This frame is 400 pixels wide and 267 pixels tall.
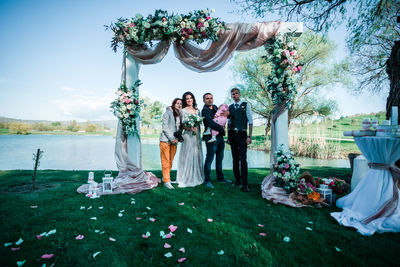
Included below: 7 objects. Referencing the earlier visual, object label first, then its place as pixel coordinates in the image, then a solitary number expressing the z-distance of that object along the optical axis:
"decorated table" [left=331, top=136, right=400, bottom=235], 2.68
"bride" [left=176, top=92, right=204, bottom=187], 4.74
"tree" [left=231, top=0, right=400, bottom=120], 4.60
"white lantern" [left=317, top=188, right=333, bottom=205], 3.73
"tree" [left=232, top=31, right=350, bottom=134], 15.37
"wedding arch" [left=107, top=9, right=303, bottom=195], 4.32
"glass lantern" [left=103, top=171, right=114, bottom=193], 4.17
